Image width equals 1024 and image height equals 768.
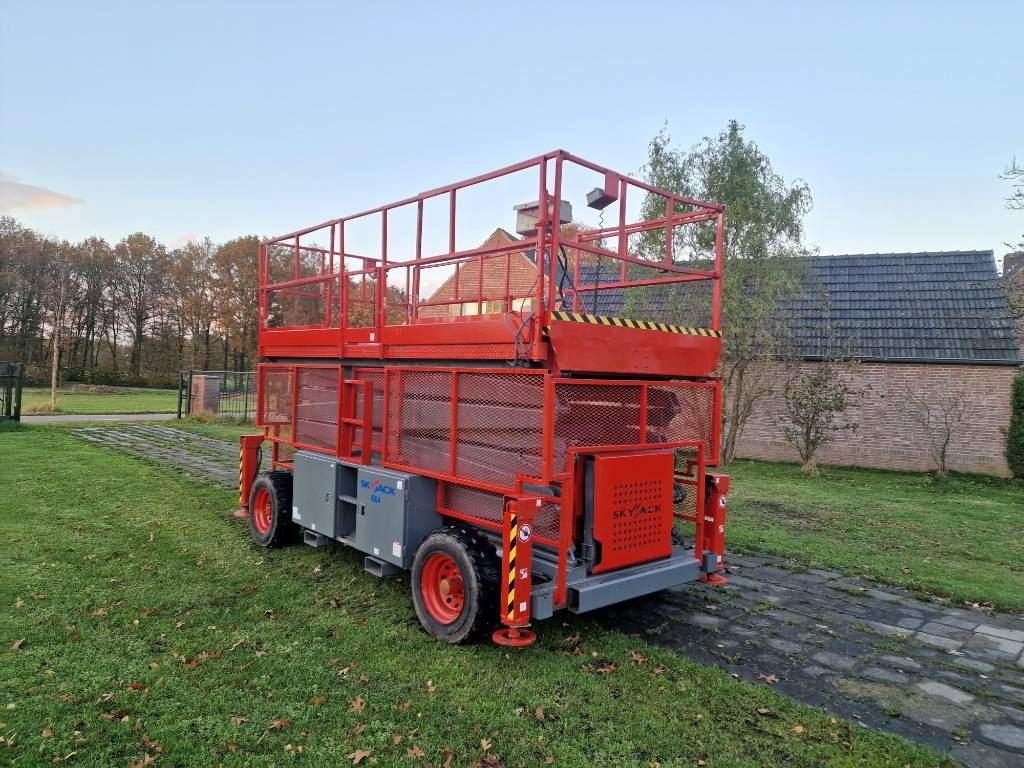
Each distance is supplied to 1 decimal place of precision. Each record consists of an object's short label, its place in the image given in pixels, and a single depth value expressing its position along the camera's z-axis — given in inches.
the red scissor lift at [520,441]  177.0
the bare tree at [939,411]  560.7
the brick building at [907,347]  566.3
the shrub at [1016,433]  530.0
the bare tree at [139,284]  1700.3
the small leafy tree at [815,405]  547.5
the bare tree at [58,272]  1299.2
